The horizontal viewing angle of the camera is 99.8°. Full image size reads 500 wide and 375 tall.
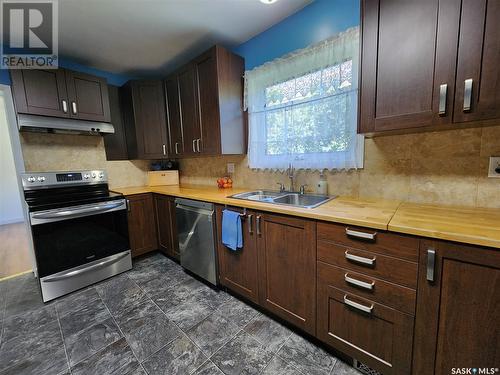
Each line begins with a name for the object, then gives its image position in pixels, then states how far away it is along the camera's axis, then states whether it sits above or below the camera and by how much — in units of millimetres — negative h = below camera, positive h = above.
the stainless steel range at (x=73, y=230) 1893 -606
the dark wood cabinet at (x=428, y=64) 939 +465
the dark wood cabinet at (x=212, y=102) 2129 +671
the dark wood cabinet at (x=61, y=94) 2004 +786
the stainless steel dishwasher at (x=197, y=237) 1940 -707
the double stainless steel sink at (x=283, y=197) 1766 -317
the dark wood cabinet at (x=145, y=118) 2779 +646
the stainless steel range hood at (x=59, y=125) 2010 +459
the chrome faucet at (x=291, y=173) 1976 -110
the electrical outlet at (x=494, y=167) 1165 -69
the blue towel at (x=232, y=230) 1673 -532
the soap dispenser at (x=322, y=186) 1799 -218
